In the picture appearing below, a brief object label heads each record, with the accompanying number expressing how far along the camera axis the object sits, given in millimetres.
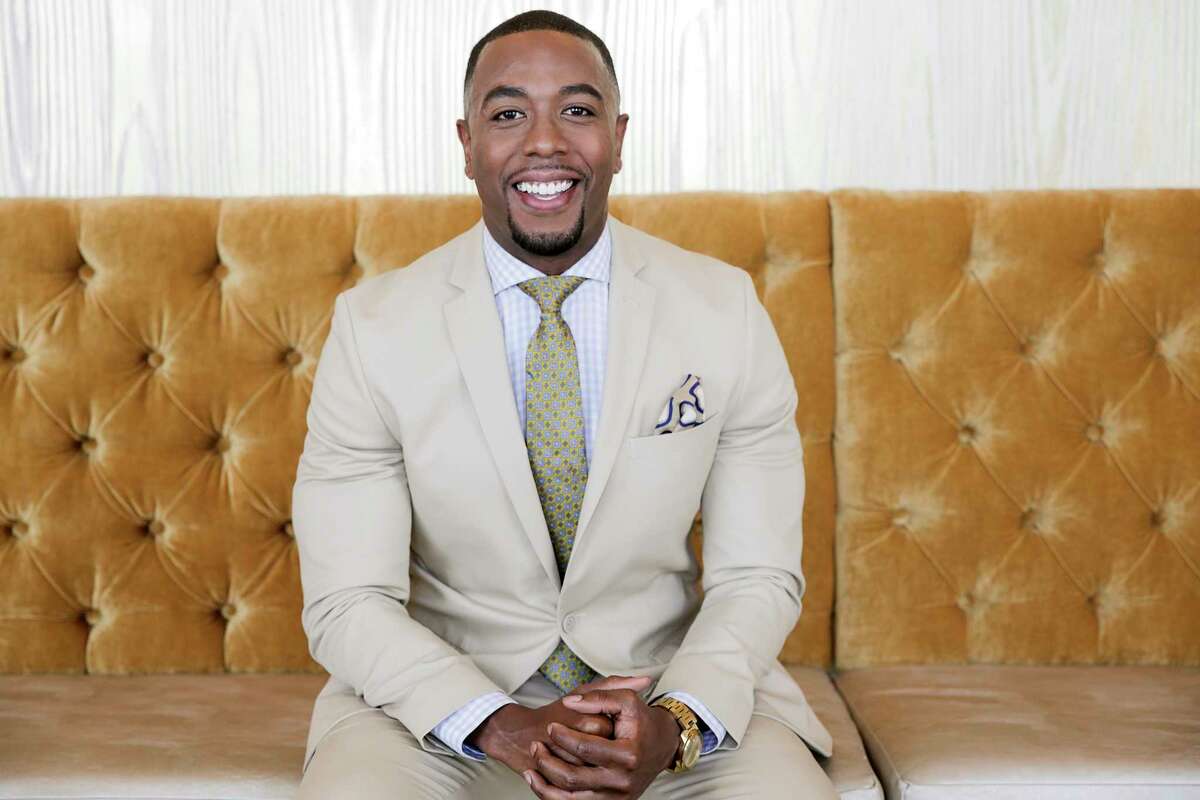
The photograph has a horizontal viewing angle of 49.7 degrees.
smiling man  1740
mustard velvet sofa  2273
